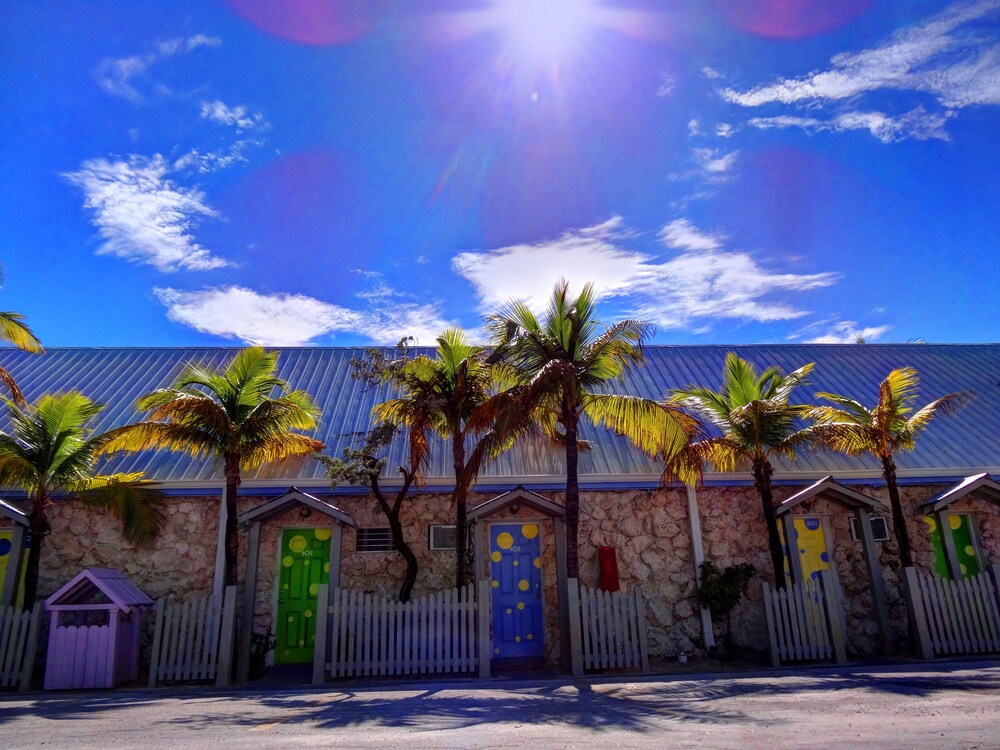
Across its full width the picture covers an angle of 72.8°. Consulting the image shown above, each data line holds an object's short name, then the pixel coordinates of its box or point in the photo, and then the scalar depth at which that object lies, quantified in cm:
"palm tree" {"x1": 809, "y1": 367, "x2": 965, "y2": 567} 1184
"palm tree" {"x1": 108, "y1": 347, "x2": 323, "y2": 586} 1066
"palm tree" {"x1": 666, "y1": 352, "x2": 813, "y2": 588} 1182
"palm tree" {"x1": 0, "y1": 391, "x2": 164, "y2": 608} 1095
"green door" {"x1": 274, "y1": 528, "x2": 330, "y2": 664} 1178
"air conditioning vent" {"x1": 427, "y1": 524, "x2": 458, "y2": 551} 1220
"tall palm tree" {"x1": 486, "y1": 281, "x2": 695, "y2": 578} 1094
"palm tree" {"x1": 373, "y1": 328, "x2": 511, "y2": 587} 1156
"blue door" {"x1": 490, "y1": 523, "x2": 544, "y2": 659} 1198
